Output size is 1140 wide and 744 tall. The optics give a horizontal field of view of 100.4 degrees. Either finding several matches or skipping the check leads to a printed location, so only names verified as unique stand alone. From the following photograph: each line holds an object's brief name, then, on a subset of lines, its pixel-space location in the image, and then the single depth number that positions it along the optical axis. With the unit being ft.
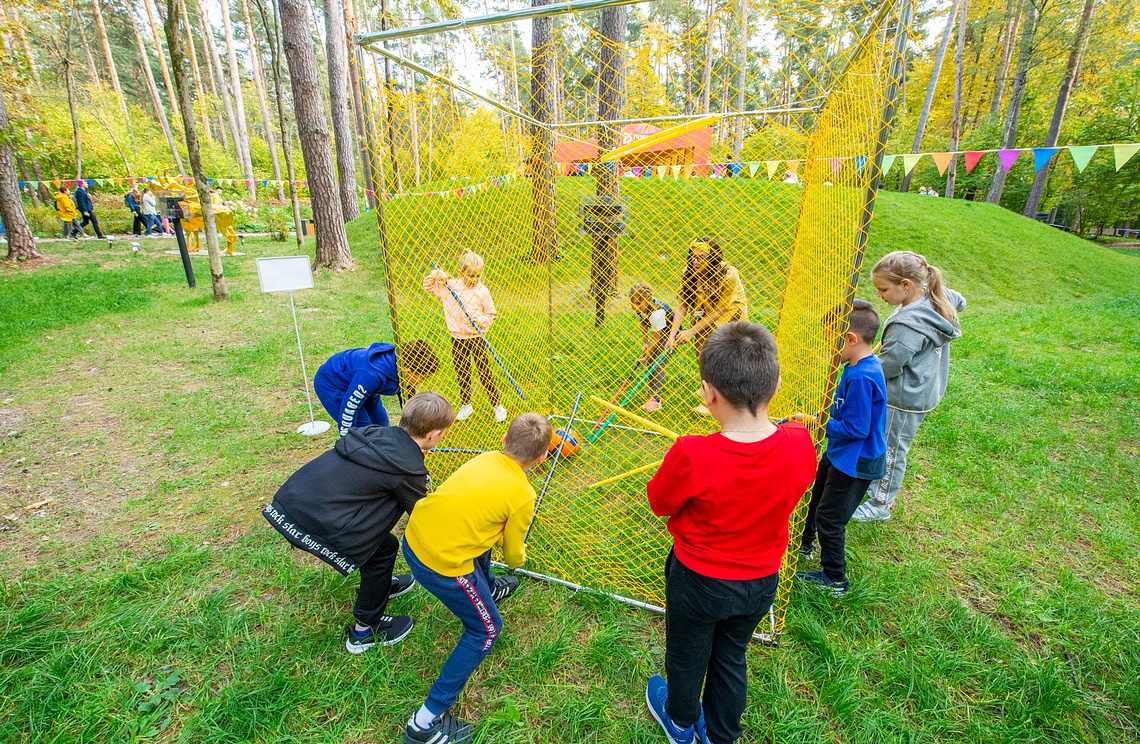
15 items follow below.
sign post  11.88
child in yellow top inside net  10.43
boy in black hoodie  5.55
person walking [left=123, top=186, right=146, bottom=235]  46.01
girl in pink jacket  11.42
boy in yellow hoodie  4.97
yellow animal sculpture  29.59
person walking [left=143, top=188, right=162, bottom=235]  45.50
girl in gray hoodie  7.21
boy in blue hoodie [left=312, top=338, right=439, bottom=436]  8.16
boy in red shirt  3.94
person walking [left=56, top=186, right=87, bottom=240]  41.55
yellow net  7.11
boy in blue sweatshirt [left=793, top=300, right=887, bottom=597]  6.40
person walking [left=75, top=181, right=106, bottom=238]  43.27
